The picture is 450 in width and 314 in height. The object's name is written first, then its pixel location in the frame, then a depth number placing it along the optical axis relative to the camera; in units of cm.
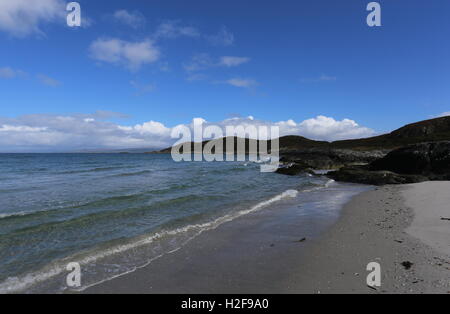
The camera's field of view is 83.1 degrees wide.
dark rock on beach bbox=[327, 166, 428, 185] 2358
